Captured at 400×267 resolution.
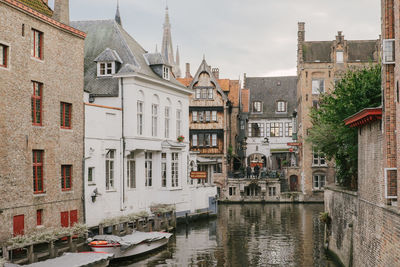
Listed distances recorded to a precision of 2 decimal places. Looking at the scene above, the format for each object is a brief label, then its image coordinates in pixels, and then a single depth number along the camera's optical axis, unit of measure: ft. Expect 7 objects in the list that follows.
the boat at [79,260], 62.75
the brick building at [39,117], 71.56
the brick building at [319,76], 191.62
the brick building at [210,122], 196.24
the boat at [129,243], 76.74
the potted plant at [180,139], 126.51
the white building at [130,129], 96.22
